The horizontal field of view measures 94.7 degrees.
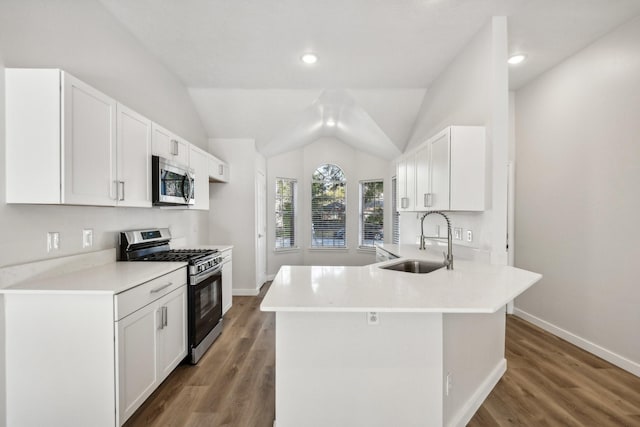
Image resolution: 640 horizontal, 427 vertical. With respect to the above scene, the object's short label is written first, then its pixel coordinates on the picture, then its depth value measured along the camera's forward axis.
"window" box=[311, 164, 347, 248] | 6.56
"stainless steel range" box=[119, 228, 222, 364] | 2.61
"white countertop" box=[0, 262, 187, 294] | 1.66
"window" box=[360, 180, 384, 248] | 6.39
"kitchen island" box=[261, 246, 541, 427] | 1.63
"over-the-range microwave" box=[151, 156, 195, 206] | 2.59
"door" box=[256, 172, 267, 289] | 5.07
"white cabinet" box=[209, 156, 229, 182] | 4.11
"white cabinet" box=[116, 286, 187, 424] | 1.77
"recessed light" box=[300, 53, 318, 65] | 3.14
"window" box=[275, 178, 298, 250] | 6.20
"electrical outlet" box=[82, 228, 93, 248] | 2.21
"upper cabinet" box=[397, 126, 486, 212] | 2.52
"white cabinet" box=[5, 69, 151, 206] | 1.64
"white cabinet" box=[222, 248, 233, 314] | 3.71
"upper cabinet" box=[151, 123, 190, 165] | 2.65
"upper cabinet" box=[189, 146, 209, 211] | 3.48
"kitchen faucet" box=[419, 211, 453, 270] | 2.29
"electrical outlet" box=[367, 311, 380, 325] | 1.63
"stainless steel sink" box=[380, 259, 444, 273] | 2.79
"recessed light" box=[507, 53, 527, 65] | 3.04
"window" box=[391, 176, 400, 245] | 5.92
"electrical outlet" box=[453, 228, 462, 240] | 3.00
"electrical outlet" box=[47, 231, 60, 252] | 1.93
